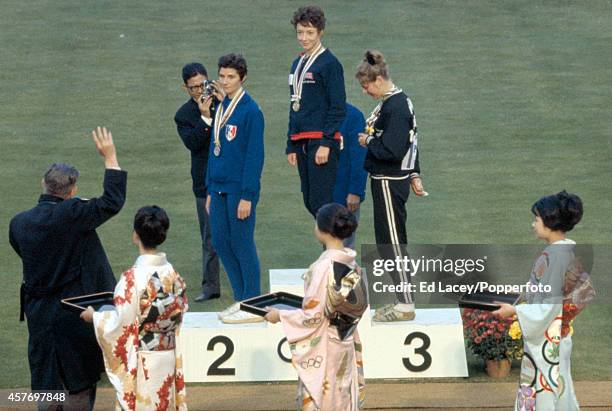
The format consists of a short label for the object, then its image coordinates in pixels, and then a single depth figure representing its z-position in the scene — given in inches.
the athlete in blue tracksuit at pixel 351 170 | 823.1
